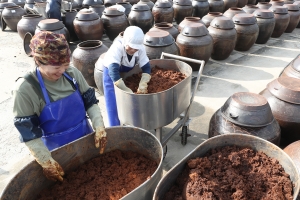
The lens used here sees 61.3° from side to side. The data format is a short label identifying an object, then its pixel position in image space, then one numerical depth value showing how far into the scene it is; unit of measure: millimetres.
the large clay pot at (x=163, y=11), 8219
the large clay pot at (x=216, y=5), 9258
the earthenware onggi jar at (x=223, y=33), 6262
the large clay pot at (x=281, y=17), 7938
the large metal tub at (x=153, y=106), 2723
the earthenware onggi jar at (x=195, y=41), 5656
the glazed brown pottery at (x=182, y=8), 8617
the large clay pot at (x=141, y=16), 7770
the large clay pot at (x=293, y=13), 8422
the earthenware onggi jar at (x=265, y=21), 7372
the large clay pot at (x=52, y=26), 6309
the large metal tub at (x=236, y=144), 1641
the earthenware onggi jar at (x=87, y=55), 4957
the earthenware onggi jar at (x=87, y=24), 6961
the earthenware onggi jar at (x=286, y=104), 3142
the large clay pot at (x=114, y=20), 7410
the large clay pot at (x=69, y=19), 7734
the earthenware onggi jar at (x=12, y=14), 8727
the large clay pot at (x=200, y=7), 8930
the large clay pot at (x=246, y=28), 6766
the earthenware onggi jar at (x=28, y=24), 7152
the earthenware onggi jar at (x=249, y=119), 2818
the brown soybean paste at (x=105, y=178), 1702
